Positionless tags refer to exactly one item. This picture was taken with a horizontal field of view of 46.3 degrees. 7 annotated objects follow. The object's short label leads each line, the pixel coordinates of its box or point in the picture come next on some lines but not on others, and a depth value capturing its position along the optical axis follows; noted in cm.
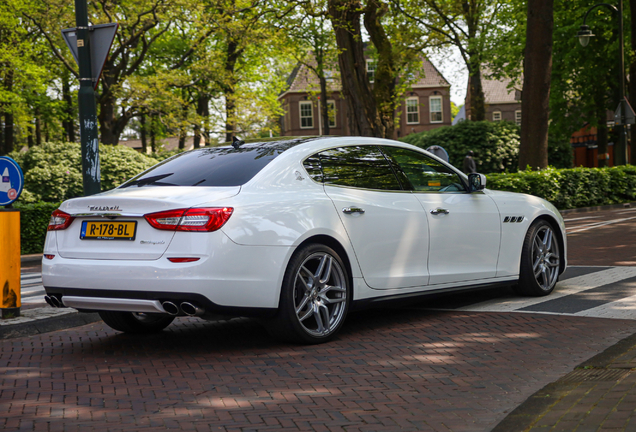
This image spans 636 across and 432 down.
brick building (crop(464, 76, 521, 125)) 7262
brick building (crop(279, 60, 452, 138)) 6688
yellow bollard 659
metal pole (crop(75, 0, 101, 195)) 846
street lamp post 2659
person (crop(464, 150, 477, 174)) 2488
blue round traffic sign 673
